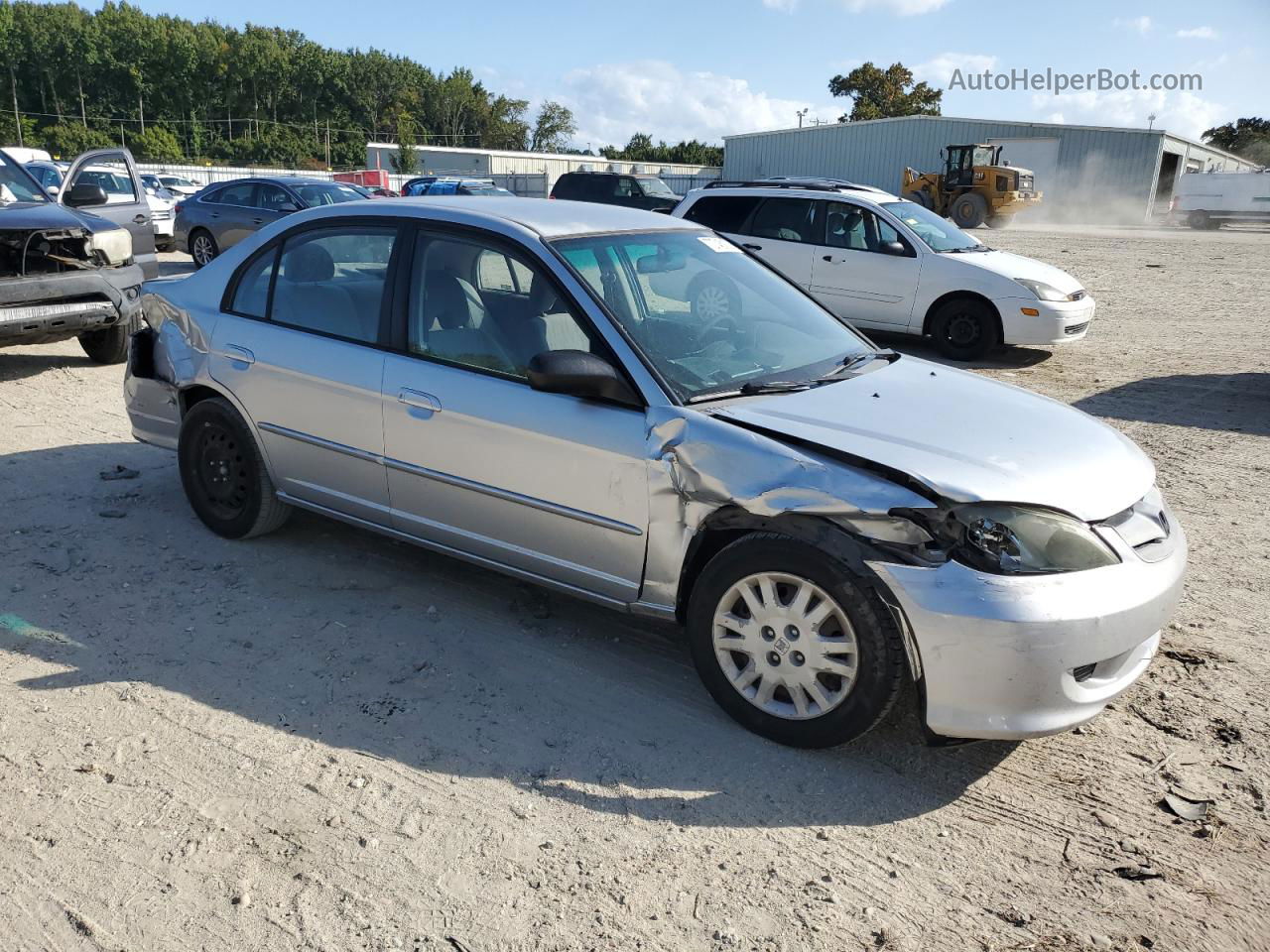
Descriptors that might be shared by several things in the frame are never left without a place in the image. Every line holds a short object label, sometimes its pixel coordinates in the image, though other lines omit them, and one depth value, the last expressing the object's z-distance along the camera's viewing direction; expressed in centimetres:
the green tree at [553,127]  12200
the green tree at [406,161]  7056
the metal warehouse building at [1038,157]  4469
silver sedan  302
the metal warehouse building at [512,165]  5678
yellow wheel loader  3306
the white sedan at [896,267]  1016
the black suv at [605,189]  2300
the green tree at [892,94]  7406
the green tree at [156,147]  7631
